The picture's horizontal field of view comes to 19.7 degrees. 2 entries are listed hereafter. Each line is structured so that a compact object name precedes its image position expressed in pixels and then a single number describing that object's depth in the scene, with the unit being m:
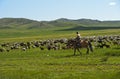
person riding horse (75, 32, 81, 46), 36.74
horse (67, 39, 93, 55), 36.69
